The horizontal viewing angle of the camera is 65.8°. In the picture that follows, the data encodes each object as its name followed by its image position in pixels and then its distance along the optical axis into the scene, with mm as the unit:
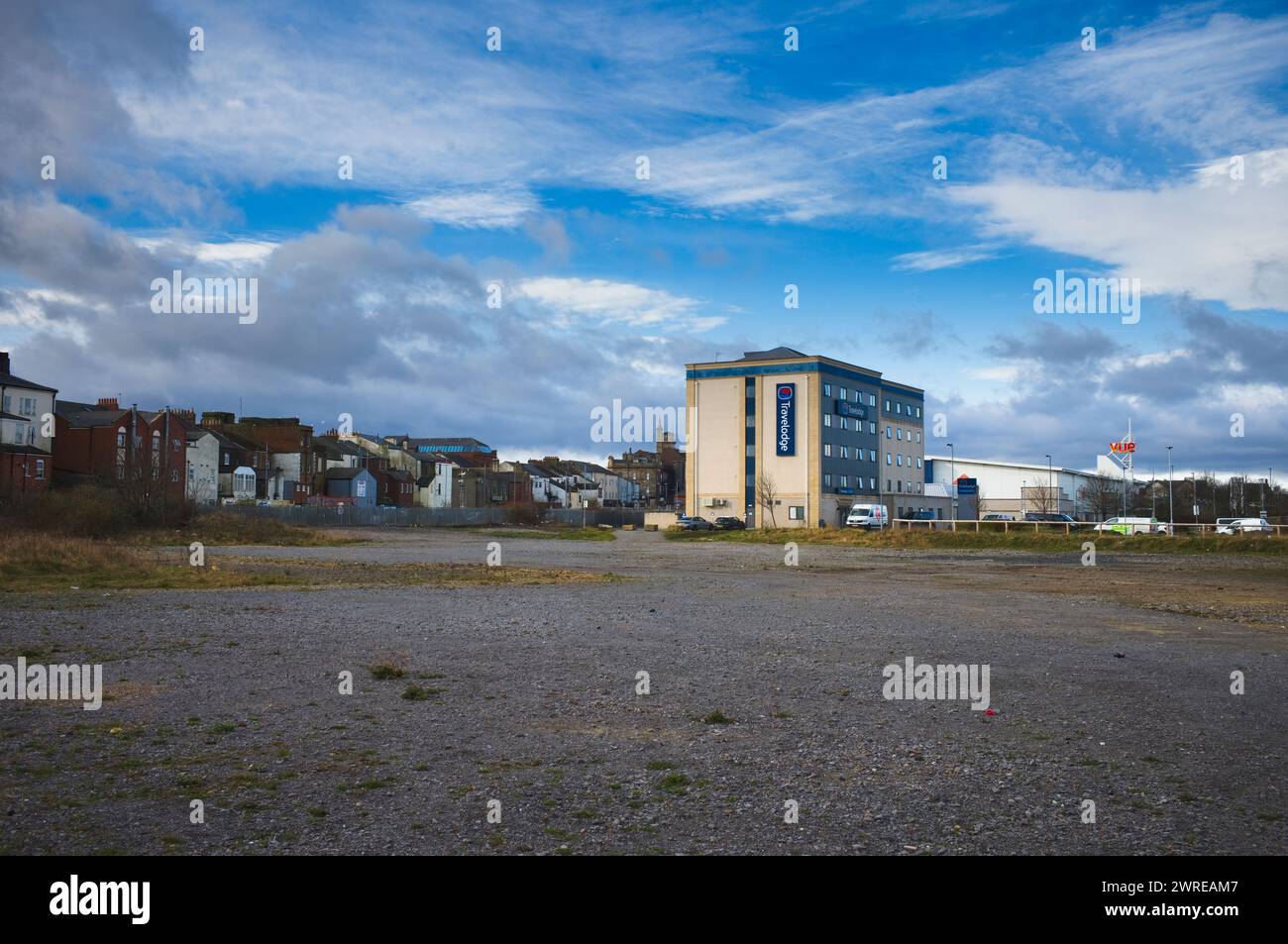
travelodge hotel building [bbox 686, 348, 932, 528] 95750
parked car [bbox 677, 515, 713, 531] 87625
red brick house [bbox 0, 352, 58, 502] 73688
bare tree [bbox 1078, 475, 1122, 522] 112919
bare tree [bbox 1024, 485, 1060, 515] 115331
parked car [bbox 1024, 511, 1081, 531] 87175
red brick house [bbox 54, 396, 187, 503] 84438
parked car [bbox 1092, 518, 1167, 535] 64688
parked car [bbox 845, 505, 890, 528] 81956
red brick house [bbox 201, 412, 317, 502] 121000
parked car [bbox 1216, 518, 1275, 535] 59769
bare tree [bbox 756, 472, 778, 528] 94312
